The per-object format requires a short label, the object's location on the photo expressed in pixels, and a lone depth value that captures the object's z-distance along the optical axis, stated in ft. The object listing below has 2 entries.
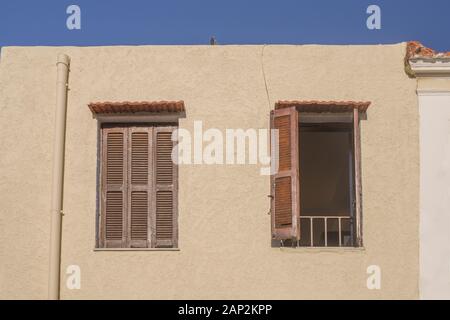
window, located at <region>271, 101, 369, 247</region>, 33.09
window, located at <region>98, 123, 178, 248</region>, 34.76
